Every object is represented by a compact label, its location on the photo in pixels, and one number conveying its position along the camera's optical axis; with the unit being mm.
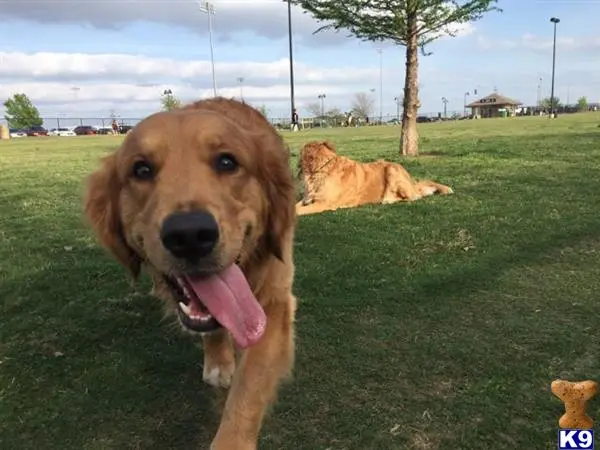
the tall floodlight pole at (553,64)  62044
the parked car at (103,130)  81738
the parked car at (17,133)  74250
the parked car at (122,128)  71975
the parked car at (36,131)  79625
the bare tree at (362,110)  102625
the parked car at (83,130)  82862
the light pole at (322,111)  94825
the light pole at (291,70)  48656
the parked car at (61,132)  80706
